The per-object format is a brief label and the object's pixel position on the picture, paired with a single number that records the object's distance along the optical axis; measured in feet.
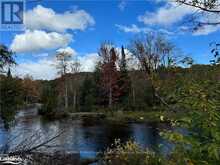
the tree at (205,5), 9.28
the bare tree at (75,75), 98.99
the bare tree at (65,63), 95.42
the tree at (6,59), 15.57
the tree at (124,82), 88.36
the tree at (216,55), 6.61
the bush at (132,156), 16.81
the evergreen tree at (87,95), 87.28
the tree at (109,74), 86.51
